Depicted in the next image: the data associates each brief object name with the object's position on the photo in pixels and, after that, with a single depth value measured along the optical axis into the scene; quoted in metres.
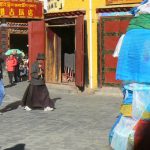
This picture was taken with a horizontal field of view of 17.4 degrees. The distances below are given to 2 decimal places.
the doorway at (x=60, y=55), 19.02
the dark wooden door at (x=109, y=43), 15.96
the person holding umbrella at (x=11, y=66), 21.80
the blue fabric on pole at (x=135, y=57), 5.63
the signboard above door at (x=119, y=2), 15.60
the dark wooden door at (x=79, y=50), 16.52
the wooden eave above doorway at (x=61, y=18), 17.01
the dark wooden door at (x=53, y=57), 18.97
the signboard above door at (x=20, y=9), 26.08
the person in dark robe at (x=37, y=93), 12.88
